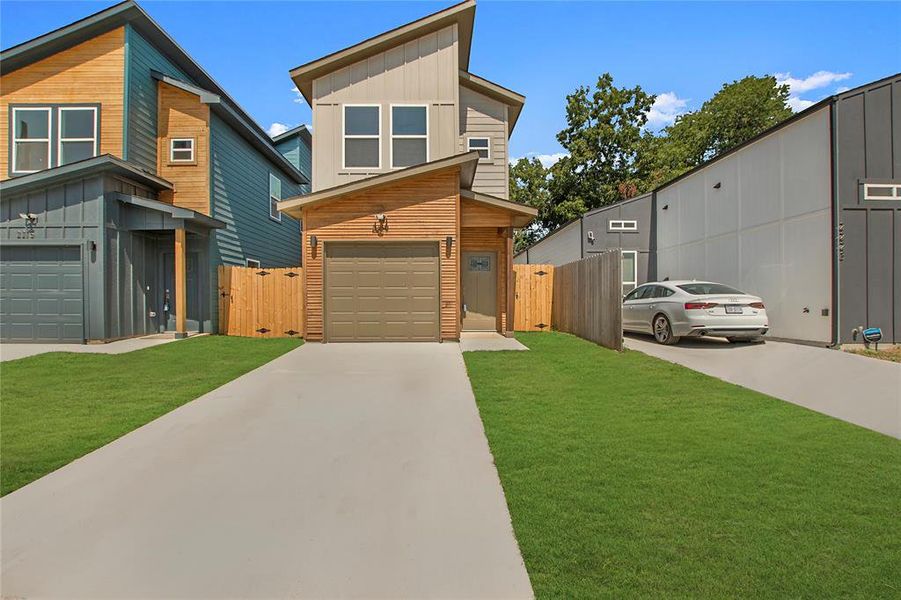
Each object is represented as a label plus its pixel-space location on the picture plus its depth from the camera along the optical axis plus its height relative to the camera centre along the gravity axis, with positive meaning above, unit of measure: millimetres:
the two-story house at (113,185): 11664 +2967
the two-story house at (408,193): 11594 +2497
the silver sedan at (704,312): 9984 -252
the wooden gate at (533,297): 15258 +117
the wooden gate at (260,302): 13867 -10
